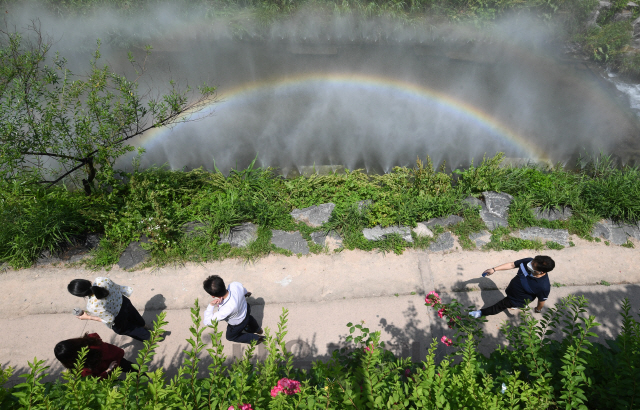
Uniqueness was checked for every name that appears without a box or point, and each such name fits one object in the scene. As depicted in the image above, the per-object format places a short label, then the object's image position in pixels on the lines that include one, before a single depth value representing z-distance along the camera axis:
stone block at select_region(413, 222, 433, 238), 5.70
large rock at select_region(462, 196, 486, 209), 6.08
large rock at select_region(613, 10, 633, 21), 13.53
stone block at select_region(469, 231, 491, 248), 5.61
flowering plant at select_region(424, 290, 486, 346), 3.64
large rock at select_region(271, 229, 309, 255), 5.60
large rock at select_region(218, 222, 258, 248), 5.68
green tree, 5.00
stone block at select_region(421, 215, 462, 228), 5.89
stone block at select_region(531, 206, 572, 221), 6.00
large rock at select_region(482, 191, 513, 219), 6.05
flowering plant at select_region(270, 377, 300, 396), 2.35
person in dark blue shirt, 3.91
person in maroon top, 3.24
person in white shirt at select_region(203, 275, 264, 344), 3.71
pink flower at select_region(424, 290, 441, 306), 3.81
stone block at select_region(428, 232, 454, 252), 5.55
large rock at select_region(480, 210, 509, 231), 5.86
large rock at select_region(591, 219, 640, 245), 5.68
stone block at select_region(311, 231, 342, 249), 5.66
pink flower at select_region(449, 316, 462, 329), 3.71
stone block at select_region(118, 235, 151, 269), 5.41
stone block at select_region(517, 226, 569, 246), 5.64
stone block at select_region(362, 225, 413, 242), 5.66
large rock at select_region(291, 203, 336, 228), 6.00
